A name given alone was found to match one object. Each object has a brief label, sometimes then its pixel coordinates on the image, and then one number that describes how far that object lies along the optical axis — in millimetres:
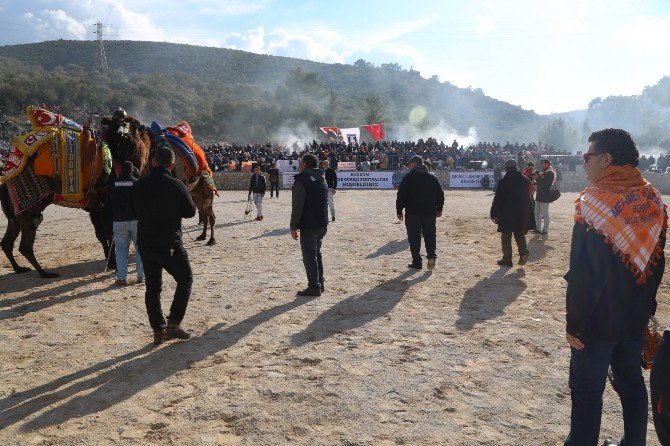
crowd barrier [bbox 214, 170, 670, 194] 27156
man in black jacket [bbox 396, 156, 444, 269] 8234
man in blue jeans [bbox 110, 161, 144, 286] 6879
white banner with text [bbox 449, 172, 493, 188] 27219
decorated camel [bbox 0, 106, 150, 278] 7633
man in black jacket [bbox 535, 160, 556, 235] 11469
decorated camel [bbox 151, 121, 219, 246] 8914
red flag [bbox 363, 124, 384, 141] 33500
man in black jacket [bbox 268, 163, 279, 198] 20919
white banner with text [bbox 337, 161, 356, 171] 28406
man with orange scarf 2646
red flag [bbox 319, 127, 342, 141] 34875
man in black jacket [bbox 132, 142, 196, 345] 4871
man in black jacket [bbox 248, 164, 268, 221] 14164
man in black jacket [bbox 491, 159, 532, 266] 8414
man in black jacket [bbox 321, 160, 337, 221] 13386
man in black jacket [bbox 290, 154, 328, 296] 6617
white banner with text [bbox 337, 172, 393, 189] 27094
